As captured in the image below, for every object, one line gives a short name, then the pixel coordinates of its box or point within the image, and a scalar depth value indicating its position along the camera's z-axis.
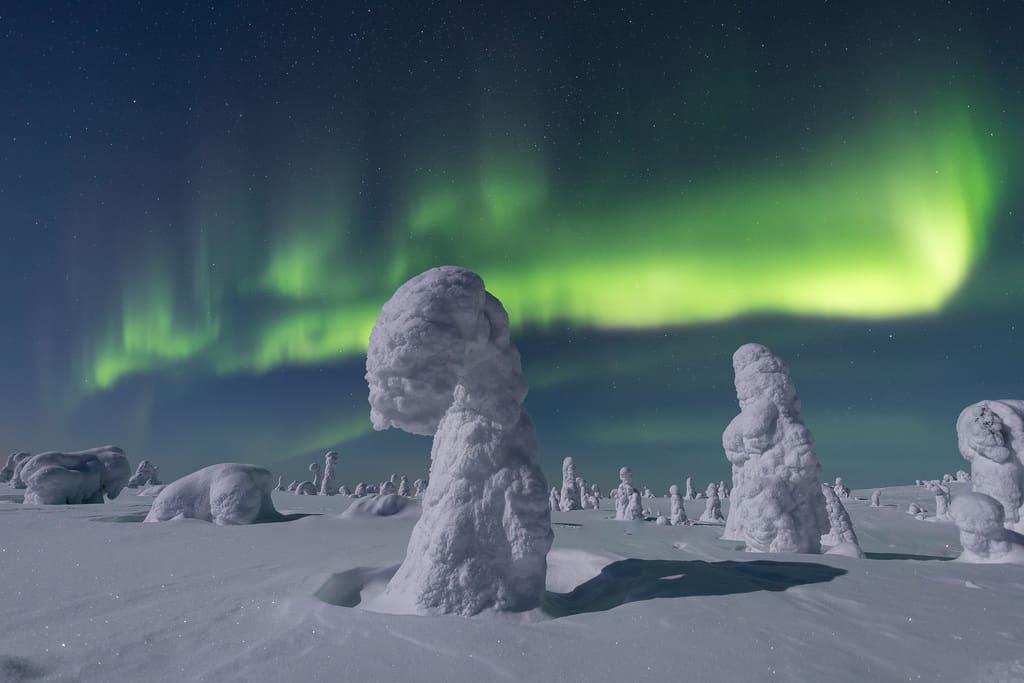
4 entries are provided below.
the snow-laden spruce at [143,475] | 44.56
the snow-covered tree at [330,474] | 47.19
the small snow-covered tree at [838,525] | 12.37
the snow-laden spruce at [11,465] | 41.03
